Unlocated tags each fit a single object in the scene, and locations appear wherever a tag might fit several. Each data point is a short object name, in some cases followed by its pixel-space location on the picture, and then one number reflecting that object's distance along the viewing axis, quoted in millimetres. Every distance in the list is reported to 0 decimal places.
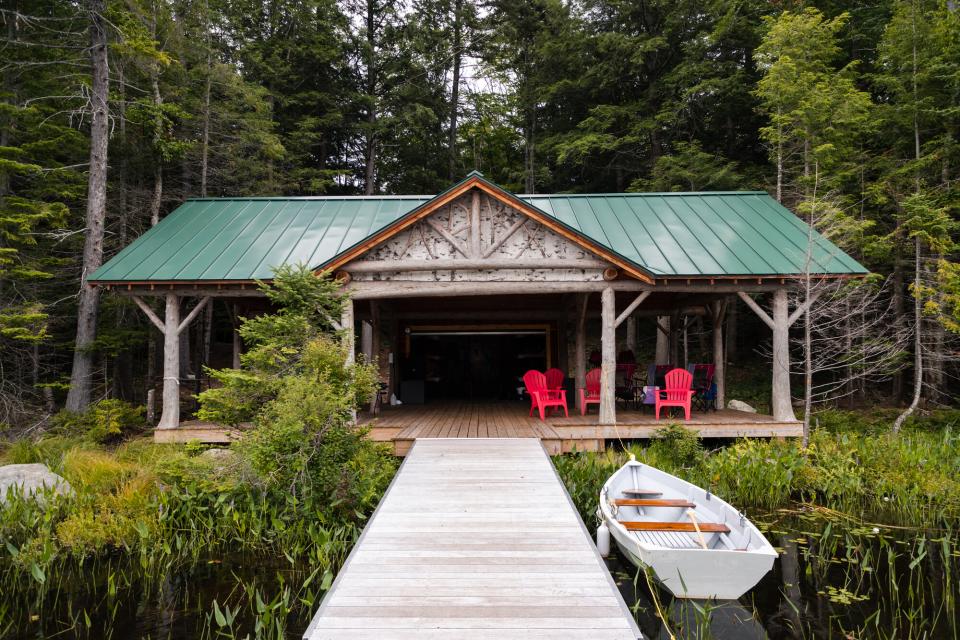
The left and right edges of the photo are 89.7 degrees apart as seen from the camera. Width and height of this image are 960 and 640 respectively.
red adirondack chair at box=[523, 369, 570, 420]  9117
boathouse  8070
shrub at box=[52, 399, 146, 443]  8883
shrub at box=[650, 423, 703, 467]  7562
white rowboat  4027
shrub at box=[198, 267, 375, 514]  5473
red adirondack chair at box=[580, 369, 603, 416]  9207
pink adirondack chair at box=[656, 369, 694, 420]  8516
